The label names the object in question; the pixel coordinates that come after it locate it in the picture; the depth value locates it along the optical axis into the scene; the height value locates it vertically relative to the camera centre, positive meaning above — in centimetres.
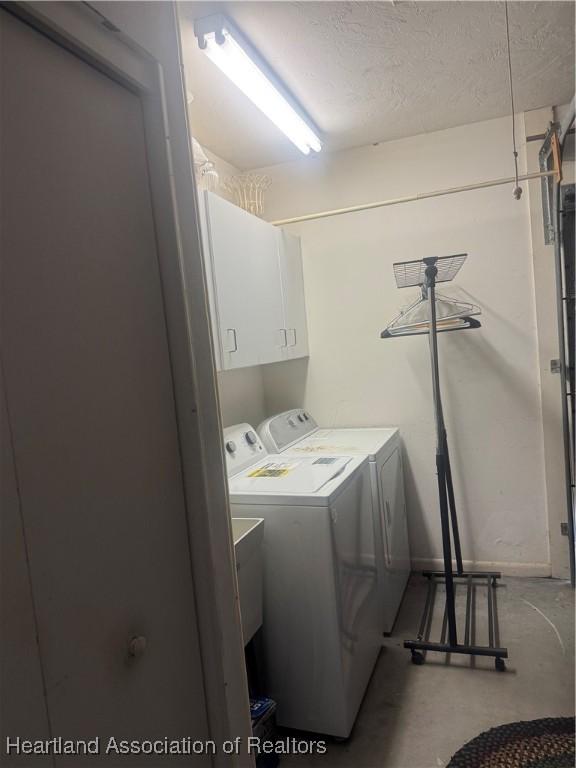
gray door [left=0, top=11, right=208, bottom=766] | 69 -10
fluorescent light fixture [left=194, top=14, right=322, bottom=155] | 168 +109
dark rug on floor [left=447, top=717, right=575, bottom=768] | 164 -150
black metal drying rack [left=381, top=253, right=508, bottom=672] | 216 -112
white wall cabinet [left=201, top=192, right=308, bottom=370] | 205 +30
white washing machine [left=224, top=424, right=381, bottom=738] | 175 -96
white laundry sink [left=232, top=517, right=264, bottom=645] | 163 -78
